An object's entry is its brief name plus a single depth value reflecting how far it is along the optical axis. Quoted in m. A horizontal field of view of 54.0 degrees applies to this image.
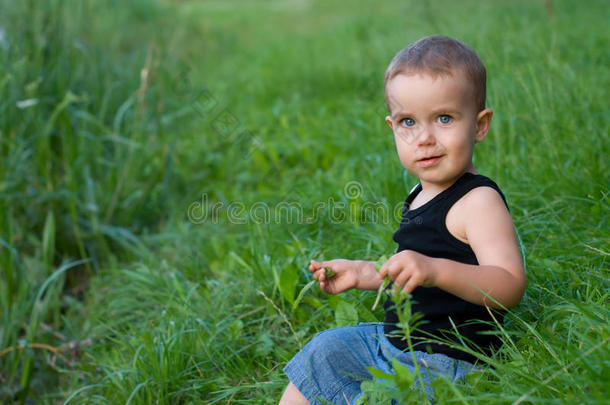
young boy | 1.39
